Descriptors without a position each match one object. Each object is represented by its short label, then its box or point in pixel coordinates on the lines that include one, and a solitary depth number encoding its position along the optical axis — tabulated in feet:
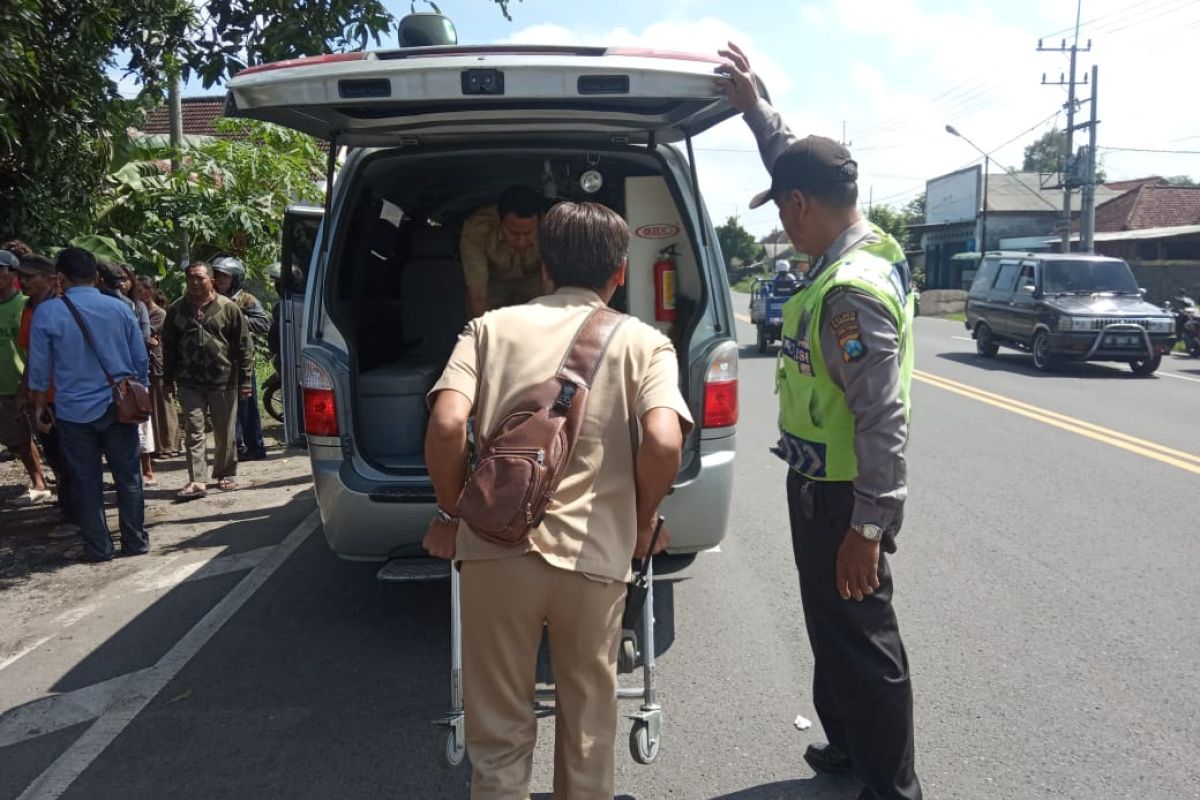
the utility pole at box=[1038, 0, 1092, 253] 114.01
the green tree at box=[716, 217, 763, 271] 305.12
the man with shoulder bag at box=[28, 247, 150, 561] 18.62
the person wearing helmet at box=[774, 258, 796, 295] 60.59
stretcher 9.90
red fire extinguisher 15.62
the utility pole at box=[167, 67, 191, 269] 39.32
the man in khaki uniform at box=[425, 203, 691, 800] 7.82
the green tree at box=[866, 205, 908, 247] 201.57
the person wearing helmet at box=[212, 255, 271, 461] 28.55
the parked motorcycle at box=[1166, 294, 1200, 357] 57.72
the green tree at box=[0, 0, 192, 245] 21.29
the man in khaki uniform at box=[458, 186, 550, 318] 16.49
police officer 8.61
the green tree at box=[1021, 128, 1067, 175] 292.20
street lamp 151.02
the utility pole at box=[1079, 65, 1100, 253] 102.27
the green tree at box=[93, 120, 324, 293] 39.37
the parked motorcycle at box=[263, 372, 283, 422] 34.55
